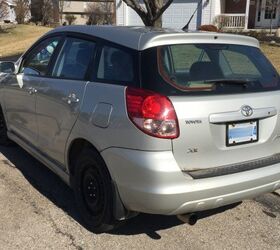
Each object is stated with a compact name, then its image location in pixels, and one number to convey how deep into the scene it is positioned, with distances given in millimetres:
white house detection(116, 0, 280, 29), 18826
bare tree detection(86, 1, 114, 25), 30996
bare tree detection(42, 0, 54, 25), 28368
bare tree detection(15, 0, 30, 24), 26691
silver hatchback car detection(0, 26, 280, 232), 2223
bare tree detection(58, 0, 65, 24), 30405
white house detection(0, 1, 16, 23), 26721
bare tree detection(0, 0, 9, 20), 23873
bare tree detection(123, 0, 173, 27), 7666
